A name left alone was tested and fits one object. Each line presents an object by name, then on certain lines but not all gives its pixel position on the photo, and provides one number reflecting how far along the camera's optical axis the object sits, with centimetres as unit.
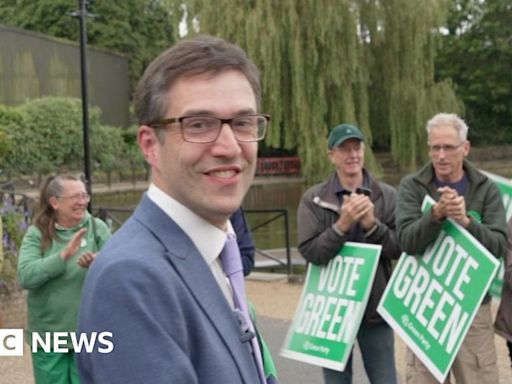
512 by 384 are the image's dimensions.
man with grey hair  416
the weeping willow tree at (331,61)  2314
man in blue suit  145
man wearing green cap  438
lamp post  1392
